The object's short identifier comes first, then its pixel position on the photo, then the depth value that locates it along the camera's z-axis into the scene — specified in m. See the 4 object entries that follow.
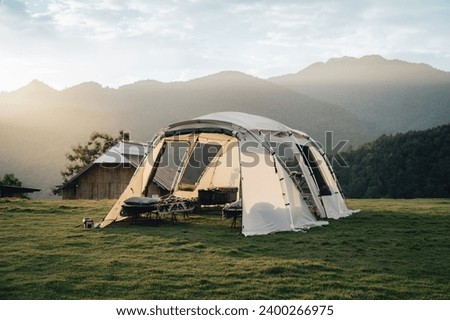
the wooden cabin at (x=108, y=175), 30.72
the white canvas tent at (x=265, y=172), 11.30
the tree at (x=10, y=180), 36.81
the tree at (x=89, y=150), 44.56
